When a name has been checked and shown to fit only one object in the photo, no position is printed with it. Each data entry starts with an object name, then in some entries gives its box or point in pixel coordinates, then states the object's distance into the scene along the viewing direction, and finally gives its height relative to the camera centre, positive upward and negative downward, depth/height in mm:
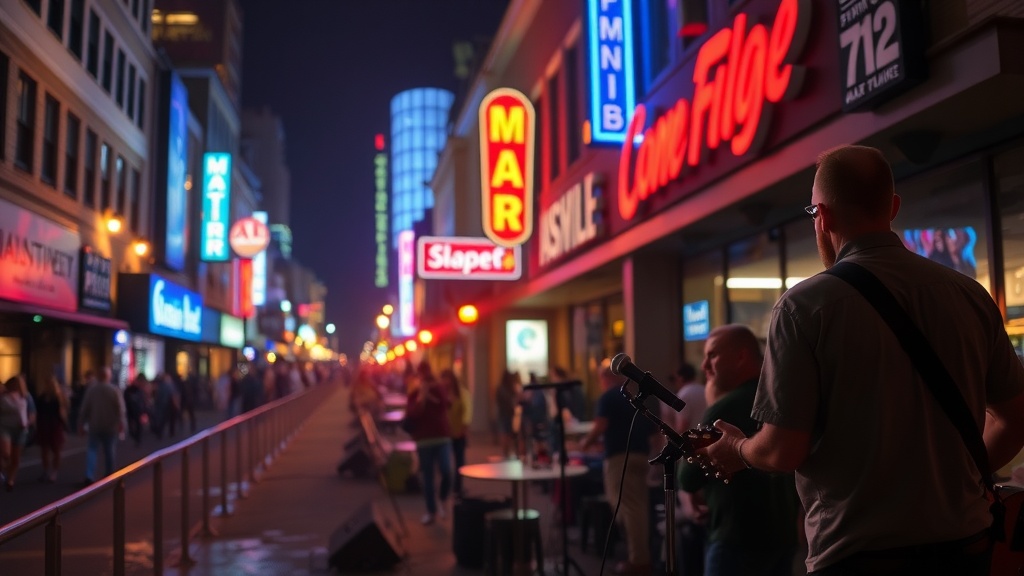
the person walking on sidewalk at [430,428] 11469 -744
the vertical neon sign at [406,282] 54375 +5553
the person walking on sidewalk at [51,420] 11422 -569
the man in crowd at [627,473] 7977 -962
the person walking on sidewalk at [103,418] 14633 -713
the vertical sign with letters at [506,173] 16781 +3628
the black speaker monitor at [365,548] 8719 -1710
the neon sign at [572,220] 13359 +2432
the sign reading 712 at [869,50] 5879 +2139
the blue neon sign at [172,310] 24062 +1866
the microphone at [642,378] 2848 -36
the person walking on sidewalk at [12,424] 8930 -477
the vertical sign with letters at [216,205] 40781 +7622
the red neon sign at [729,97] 7438 +2569
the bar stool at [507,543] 8133 -1576
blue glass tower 131250 +33152
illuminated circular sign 38781 +5822
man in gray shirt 2260 -125
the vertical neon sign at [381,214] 173375 +31130
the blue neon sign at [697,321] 11992 +606
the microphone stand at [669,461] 2712 -292
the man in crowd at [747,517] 4332 -733
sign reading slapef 19188 +2329
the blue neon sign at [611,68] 11859 +3921
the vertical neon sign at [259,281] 70375 +7218
